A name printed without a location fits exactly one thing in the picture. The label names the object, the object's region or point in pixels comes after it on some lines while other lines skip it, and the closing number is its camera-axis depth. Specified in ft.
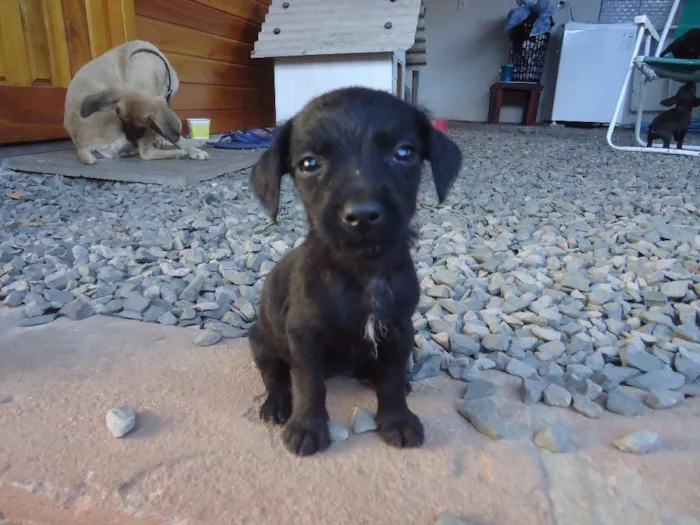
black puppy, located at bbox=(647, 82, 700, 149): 7.78
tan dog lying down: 5.24
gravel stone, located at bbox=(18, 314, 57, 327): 2.29
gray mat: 4.91
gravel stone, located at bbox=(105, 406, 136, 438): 1.55
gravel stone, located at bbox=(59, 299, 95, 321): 2.38
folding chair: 7.20
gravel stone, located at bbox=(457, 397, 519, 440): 1.61
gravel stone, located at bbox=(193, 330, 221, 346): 2.17
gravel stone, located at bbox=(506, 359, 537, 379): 2.01
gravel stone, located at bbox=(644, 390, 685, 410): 1.79
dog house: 7.62
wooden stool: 13.03
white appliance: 12.26
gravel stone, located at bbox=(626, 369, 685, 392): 1.95
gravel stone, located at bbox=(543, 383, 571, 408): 1.79
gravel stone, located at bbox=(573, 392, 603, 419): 1.73
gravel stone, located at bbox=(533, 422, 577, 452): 1.53
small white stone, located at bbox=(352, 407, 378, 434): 1.64
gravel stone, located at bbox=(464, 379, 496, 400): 1.84
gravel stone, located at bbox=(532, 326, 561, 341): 2.33
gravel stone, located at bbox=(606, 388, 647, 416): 1.75
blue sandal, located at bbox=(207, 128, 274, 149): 6.91
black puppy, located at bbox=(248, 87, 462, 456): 1.52
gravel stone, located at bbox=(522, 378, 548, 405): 1.80
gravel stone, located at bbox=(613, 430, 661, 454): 1.51
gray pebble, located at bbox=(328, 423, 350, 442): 1.60
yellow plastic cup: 7.00
